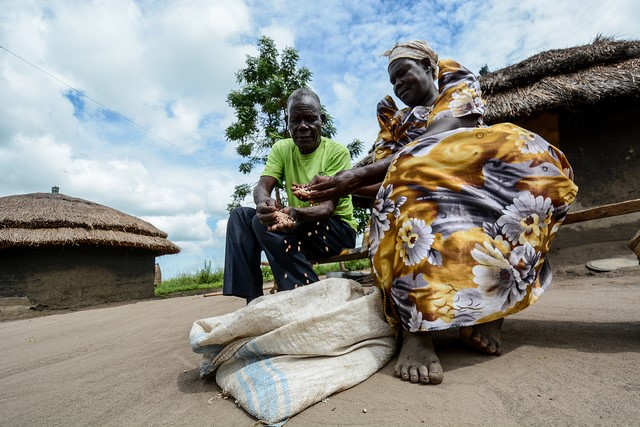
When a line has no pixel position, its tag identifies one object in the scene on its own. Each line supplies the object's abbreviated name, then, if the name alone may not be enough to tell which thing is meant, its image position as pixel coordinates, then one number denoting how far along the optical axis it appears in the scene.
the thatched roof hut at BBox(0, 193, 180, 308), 7.11
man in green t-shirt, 2.15
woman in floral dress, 1.26
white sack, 1.17
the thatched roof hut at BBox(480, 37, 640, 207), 4.21
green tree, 9.58
